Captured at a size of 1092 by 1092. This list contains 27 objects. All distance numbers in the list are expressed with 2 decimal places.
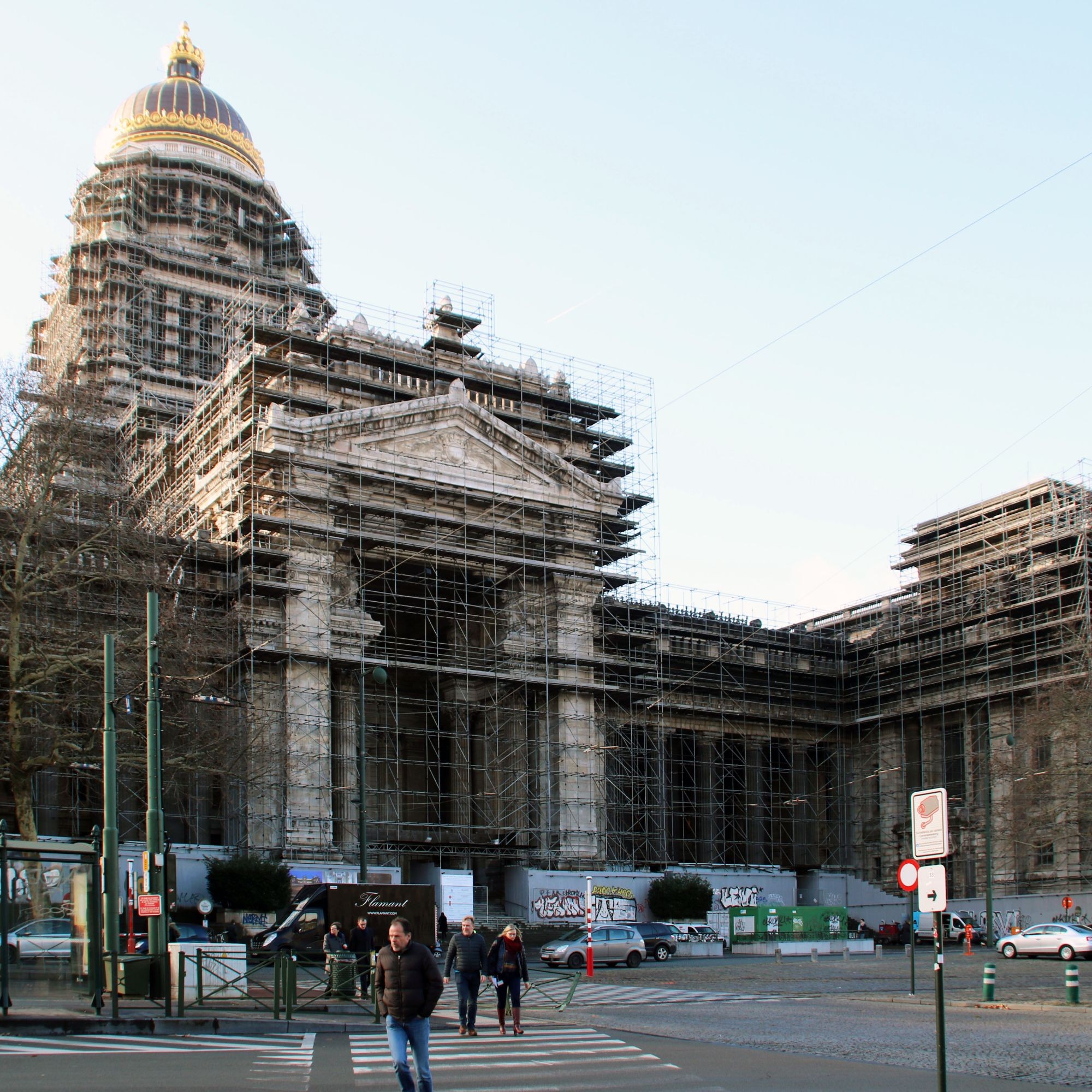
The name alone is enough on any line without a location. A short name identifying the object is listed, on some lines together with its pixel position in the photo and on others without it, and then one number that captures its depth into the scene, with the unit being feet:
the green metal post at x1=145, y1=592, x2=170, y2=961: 81.41
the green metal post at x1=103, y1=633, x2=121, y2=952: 78.84
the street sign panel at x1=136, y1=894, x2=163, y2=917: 78.89
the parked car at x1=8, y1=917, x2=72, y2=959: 73.77
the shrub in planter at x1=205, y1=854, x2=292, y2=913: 152.87
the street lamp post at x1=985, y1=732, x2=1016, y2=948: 179.83
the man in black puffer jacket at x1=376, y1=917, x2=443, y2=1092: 47.14
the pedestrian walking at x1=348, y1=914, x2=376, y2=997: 102.58
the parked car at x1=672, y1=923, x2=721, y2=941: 176.04
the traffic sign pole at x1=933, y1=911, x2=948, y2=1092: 40.24
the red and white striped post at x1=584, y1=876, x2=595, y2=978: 131.76
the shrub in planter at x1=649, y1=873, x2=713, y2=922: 184.24
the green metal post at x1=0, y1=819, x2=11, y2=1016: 70.38
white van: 187.01
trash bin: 84.17
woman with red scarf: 75.41
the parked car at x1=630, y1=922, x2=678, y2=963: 161.27
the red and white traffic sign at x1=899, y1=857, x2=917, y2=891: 70.74
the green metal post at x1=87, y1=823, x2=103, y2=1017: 74.18
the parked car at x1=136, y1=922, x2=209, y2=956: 119.65
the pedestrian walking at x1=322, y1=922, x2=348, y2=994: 102.01
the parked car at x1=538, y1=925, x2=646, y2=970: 140.05
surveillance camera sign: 46.50
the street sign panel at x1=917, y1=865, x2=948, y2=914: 46.55
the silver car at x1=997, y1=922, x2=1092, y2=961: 146.20
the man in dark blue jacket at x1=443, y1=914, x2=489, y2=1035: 74.79
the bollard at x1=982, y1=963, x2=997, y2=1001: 92.63
